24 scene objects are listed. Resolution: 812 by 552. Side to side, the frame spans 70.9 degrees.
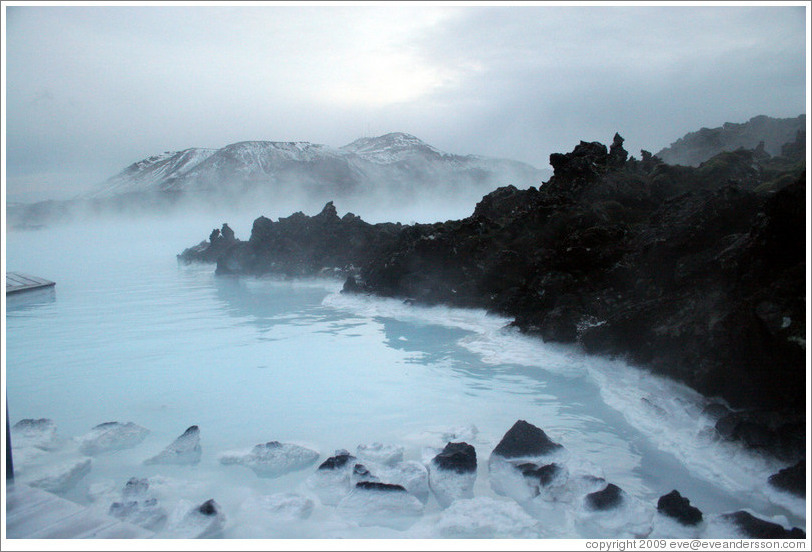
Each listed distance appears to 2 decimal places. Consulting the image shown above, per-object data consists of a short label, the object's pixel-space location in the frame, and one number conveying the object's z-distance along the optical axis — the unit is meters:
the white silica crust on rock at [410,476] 4.64
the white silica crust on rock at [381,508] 4.25
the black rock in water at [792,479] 4.20
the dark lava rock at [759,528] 3.68
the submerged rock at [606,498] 4.18
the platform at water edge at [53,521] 3.51
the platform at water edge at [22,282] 14.58
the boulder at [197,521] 4.06
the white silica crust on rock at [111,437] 5.60
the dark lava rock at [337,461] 4.91
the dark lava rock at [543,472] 4.57
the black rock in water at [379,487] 4.43
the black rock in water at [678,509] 3.97
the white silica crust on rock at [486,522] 4.02
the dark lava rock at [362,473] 4.70
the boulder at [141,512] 4.20
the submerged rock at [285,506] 4.32
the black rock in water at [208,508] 4.22
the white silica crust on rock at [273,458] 5.17
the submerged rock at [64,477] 4.74
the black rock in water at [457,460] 4.86
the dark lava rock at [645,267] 5.14
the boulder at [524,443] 5.05
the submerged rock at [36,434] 5.62
